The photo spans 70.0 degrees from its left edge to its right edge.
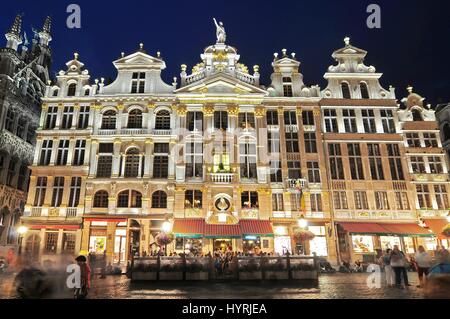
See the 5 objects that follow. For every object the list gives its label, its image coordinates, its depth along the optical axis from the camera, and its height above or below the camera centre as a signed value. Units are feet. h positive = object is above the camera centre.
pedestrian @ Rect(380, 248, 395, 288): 49.63 -3.88
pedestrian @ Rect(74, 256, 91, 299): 36.50 -2.69
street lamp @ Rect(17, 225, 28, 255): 92.58 +7.06
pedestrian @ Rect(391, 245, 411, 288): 48.01 -2.19
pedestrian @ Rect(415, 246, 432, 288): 47.52 -1.95
